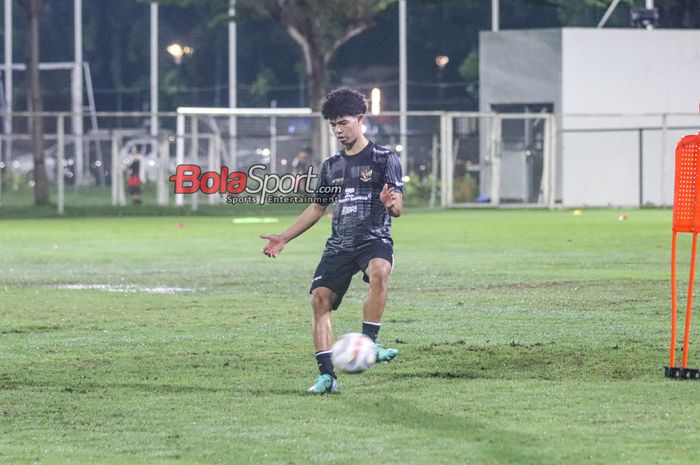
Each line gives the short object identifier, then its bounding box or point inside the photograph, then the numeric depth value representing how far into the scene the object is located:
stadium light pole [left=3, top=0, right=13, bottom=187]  54.78
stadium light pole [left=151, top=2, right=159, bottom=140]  55.62
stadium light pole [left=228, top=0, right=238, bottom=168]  54.97
